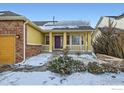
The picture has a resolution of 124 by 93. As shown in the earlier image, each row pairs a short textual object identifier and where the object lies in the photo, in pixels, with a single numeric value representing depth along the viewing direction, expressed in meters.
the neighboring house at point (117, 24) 5.69
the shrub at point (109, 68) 4.04
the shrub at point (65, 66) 3.88
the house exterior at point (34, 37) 5.15
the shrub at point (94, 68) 3.95
